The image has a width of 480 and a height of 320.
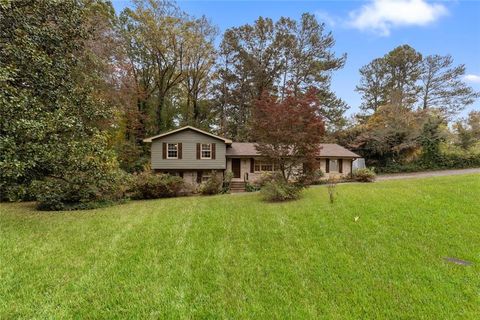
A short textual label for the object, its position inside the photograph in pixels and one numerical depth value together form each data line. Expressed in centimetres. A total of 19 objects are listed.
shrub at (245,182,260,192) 1775
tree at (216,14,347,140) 2834
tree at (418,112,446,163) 2406
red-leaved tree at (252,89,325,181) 1137
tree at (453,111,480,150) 2389
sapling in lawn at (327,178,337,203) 936
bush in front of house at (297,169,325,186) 1177
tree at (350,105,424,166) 2495
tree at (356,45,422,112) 3091
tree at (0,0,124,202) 675
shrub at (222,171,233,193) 1852
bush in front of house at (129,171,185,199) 1484
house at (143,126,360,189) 1847
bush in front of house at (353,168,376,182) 1797
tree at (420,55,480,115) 2689
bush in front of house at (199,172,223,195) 1614
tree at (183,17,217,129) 2488
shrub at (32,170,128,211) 998
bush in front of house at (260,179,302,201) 1070
